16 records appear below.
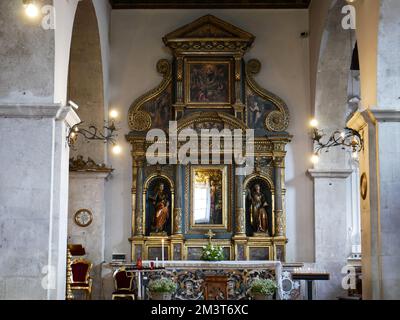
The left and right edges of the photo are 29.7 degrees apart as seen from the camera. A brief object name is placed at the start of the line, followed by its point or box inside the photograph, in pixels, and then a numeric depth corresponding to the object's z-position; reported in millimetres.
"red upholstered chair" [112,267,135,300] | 14719
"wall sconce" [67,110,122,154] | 10916
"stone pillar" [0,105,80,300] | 9859
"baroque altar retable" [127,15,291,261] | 15766
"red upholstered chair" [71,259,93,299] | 14680
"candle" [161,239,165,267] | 14766
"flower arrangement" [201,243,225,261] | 15195
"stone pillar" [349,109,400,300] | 10234
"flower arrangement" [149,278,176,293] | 12539
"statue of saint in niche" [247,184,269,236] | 15844
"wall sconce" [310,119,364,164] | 11052
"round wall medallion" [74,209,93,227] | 15445
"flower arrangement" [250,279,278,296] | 12234
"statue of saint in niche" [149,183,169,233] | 15852
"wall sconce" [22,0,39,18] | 8211
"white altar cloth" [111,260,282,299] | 14616
